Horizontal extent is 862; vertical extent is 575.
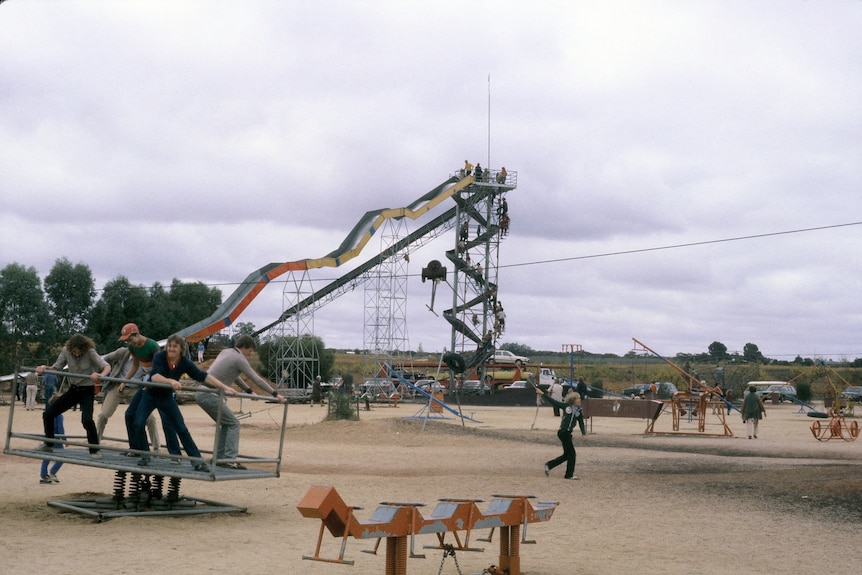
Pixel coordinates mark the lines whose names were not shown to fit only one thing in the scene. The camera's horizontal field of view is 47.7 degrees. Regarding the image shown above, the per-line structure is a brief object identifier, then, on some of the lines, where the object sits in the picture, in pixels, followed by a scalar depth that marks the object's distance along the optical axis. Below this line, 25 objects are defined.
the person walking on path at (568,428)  18.12
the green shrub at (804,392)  68.88
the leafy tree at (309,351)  62.78
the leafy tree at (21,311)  69.19
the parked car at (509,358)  78.12
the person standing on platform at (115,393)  13.03
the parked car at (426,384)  62.70
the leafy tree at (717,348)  140.34
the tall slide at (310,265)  54.28
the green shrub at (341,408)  34.47
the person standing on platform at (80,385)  12.39
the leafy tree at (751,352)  116.97
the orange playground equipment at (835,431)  32.03
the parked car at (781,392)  66.17
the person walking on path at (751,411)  31.72
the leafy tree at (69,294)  74.44
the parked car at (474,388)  65.19
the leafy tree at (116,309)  75.56
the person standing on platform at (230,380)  11.77
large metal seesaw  11.05
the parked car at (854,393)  61.31
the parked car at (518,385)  66.44
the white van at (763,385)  73.16
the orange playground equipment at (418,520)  7.43
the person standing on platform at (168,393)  11.60
